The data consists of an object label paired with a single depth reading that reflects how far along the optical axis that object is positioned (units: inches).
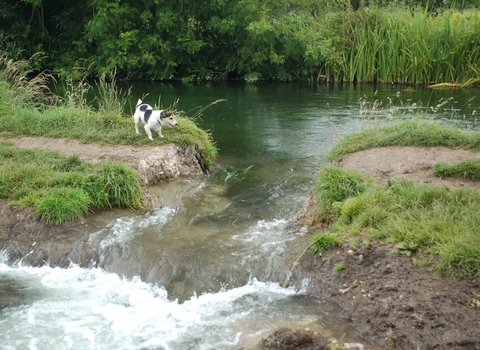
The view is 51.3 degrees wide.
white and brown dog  357.7
